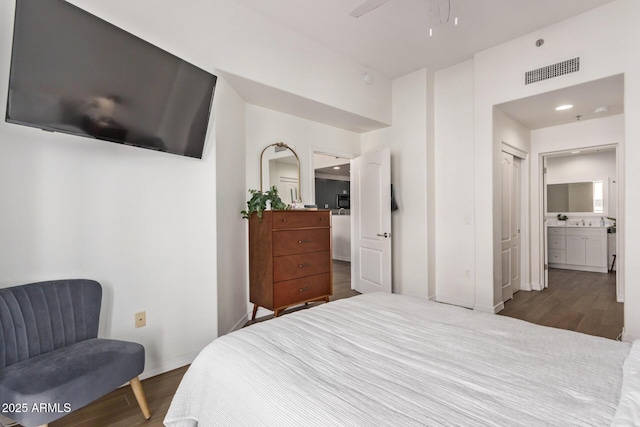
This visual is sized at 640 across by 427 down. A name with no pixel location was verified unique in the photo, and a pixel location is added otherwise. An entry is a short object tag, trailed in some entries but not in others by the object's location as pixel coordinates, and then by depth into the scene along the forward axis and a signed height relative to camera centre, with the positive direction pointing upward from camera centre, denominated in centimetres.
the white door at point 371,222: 400 -16
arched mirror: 353 +48
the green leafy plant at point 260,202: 309 +9
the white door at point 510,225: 393 -23
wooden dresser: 299 -48
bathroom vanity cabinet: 567 -78
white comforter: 86 -56
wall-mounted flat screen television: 144 +74
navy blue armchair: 133 -72
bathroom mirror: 603 +20
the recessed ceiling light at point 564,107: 353 +116
